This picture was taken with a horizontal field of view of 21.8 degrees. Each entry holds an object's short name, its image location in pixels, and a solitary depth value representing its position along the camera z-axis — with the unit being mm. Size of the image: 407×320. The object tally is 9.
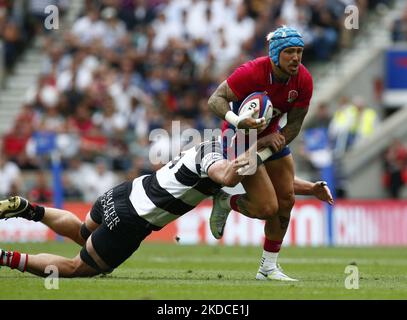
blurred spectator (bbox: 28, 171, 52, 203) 21922
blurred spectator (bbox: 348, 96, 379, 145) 22562
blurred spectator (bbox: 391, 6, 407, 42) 24203
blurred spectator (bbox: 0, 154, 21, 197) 21962
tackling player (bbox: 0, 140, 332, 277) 10250
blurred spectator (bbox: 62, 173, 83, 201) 22562
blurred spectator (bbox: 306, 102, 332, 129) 22141
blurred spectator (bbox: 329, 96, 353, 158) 22250
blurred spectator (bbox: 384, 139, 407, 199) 22250
